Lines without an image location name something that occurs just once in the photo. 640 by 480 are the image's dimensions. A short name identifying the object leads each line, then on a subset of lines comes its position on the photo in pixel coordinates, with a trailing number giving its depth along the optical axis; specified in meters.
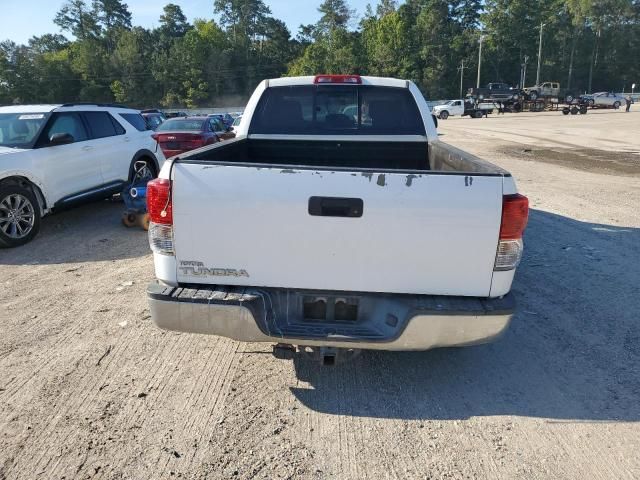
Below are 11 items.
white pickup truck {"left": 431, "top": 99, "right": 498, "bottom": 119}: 49.75
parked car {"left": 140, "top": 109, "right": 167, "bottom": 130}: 18.83
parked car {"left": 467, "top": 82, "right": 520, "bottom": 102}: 53.44
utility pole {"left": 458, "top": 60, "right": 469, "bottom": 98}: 88.25
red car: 12.56
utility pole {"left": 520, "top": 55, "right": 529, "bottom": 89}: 85.44
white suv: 6.59
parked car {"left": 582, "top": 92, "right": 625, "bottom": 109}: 53.12
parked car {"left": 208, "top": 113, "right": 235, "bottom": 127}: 24.40
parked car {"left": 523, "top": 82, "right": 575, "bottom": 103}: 52.68
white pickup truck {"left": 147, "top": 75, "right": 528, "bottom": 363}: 2.63
